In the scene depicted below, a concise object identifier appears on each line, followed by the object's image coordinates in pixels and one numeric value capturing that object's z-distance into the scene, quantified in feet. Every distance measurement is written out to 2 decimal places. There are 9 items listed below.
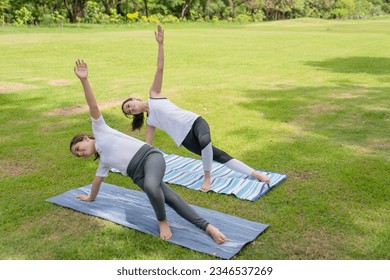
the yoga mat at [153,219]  15.03
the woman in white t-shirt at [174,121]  19.33
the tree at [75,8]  158.98
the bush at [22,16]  130.52
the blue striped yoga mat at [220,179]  19.66
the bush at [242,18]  218.18
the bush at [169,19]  177.17
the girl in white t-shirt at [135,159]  15.07
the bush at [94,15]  153.79
